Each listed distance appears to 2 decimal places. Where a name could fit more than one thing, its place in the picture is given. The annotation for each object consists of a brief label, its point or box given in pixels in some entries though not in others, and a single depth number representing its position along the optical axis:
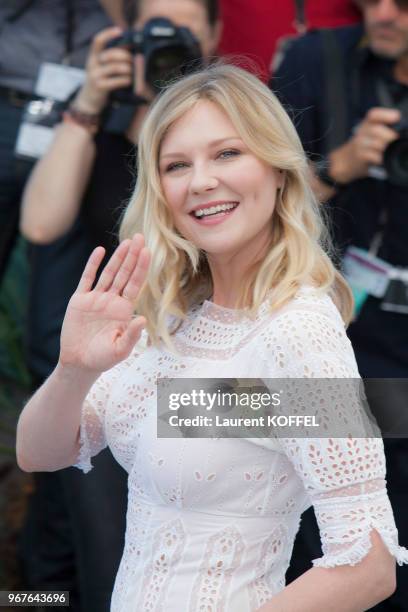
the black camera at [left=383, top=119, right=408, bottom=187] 4.70
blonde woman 2.93
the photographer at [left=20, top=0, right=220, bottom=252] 5.10
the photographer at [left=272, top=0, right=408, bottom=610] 4.82
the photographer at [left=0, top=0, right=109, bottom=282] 5.55
